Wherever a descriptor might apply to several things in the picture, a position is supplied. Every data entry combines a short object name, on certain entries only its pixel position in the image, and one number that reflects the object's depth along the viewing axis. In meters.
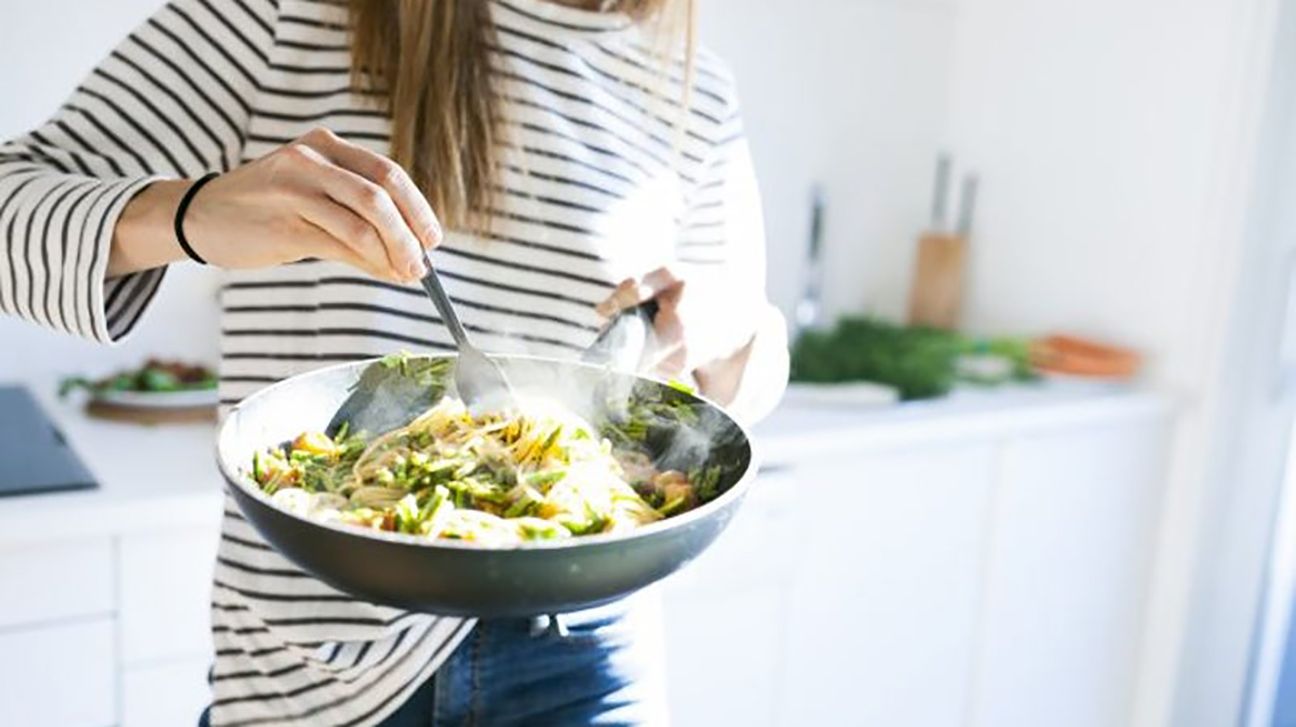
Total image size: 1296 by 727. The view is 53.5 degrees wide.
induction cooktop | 1.24
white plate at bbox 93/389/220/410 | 1.51
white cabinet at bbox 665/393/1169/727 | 1.71
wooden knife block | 2.31
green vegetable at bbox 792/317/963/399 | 1.96
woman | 0.74
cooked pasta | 0.64
